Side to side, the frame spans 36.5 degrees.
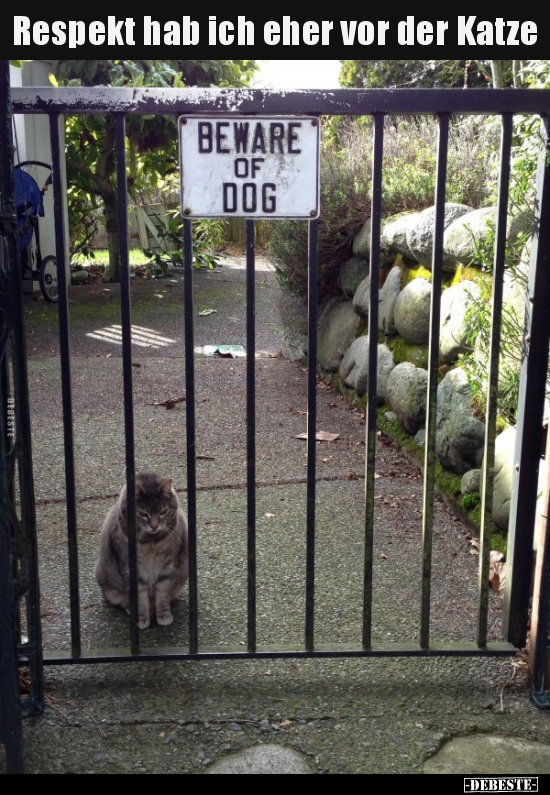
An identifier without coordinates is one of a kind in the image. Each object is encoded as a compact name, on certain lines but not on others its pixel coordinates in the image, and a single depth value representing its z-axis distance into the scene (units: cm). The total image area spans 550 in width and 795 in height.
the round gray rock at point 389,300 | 564
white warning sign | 239
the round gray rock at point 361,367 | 556
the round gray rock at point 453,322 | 435
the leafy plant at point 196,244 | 1275
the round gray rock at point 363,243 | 628
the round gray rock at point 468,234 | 379
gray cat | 312
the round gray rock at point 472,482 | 396
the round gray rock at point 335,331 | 663
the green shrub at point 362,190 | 624
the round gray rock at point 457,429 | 404
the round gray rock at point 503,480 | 355
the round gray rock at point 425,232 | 501
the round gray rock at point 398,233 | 551
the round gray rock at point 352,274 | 657
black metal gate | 223
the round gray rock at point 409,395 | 490
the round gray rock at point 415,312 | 512
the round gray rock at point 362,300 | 615
